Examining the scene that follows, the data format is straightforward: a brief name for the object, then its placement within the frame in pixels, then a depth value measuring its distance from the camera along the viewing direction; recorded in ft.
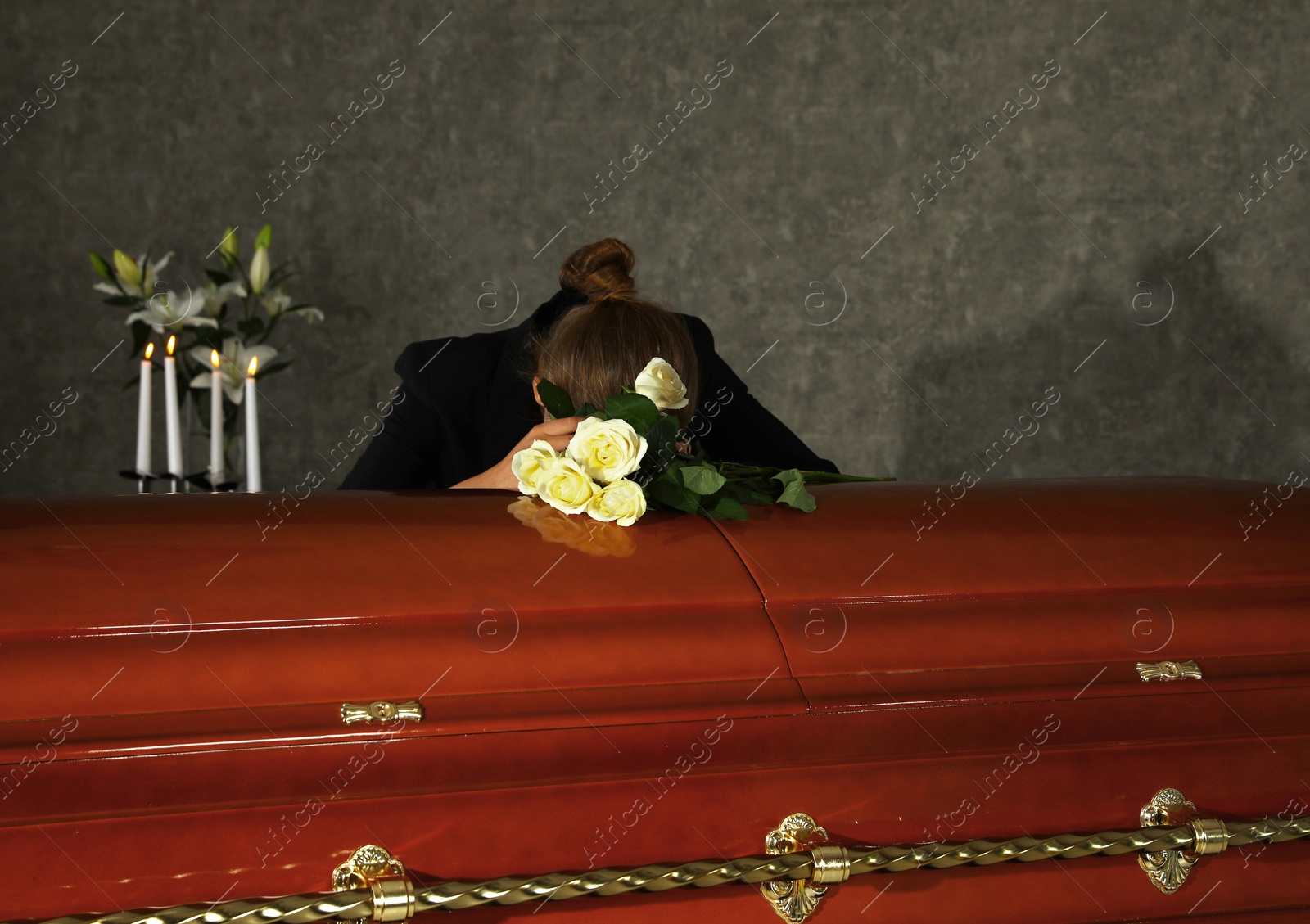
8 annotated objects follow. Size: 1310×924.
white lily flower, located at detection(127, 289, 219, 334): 8.20
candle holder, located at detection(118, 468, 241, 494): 7.04
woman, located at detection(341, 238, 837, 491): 4.96
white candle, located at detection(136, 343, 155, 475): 7.06
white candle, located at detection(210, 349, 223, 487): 7.42
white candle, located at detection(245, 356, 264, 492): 7.30
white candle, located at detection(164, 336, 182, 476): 7.09
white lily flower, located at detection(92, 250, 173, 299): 8.38
